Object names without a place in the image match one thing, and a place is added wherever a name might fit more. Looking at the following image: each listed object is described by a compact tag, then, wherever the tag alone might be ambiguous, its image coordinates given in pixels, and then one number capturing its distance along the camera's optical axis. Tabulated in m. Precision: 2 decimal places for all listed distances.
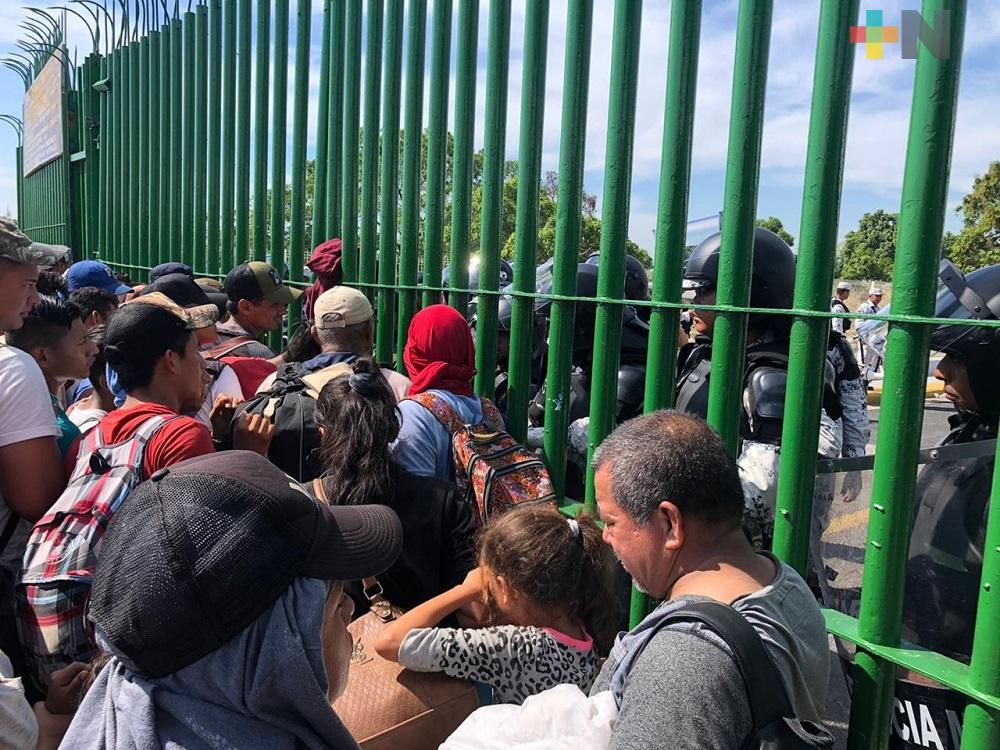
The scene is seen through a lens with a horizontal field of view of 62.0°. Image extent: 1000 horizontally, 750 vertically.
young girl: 2.34
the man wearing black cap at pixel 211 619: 1.26
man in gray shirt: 1.38
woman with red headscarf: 2.95
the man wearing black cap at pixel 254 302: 4.58
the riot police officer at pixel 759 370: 2.57
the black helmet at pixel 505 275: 5.50
